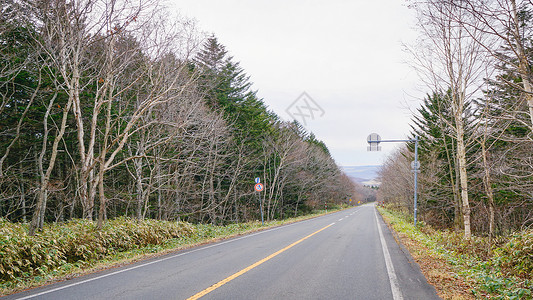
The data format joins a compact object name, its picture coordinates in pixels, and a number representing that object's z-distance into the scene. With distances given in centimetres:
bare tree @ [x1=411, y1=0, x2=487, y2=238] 986
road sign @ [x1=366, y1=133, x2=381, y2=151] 1552
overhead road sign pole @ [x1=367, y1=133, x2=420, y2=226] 1556
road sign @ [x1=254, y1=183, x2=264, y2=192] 1779
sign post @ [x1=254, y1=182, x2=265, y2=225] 1779
